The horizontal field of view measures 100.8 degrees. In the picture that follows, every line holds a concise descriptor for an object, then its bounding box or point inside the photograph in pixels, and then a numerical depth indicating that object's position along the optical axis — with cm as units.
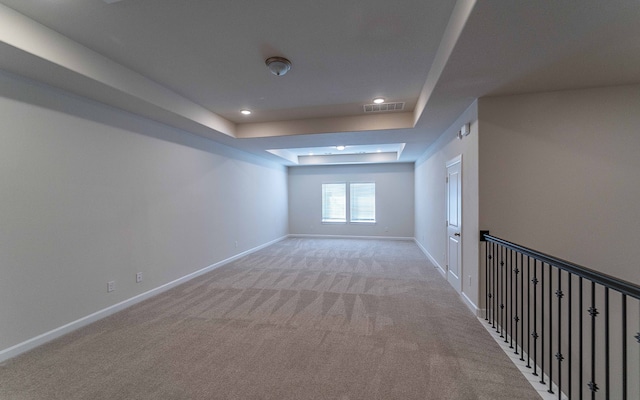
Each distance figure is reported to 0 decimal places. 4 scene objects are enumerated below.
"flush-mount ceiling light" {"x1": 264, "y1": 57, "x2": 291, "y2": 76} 269
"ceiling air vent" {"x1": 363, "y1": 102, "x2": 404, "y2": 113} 411
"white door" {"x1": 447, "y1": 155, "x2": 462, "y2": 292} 373
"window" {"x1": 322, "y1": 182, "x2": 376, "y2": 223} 893
